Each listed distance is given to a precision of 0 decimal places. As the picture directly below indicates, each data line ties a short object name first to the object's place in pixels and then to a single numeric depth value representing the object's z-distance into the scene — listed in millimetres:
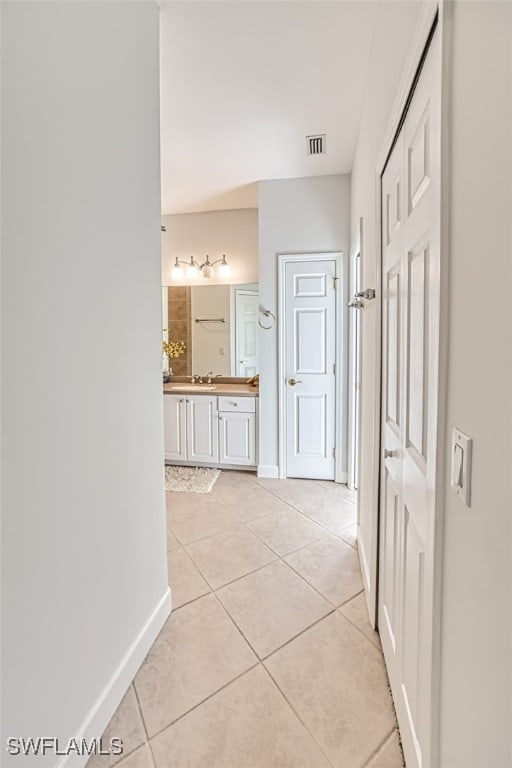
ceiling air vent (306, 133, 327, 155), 2816
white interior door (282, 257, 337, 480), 3578
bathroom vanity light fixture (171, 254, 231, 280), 4344
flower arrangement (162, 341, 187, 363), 4473
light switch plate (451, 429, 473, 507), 720
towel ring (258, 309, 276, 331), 3670
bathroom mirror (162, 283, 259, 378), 4234
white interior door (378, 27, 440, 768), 917
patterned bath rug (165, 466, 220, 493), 3568
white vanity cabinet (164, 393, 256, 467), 3885
